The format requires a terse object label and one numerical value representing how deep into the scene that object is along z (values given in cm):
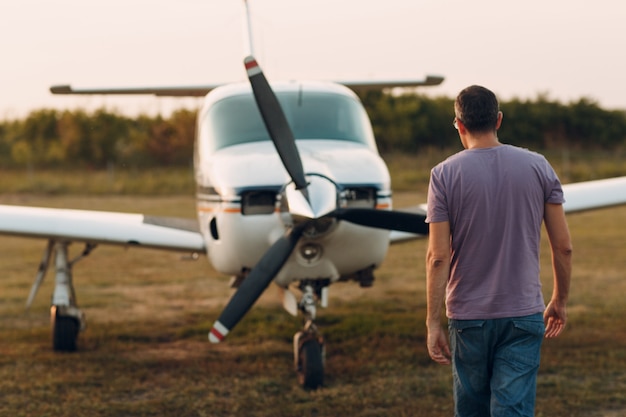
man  565
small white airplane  1039
